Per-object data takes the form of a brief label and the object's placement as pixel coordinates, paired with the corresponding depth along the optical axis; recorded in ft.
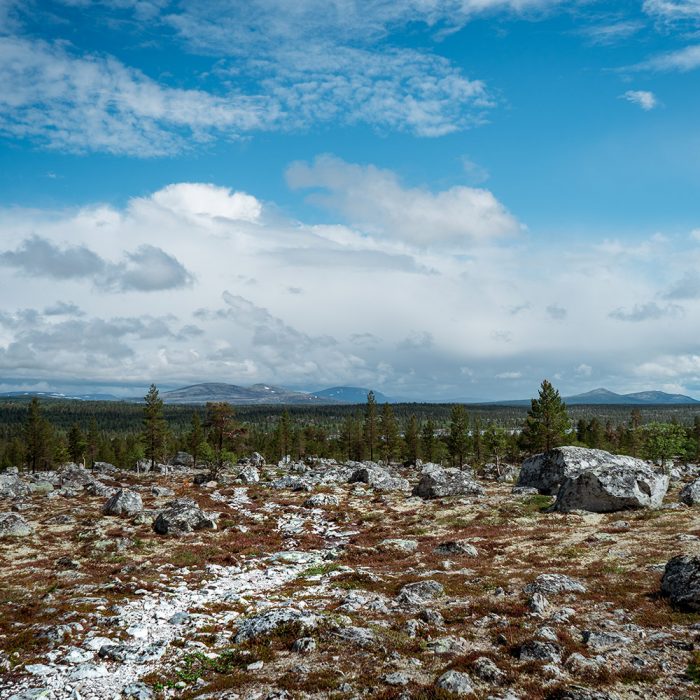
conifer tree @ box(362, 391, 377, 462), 394.32
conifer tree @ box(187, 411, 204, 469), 356.79
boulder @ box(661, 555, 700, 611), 55.26
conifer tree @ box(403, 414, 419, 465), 391.24
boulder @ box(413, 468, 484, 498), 189.26
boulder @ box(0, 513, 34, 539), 116.37
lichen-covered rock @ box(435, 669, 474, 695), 39.09
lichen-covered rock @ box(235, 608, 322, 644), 54.95
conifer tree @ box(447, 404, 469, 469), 329.93
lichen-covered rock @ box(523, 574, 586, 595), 66.69
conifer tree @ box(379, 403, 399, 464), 380.17
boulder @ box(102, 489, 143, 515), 146.30
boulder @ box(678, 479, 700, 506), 140.56
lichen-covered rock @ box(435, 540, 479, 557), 96.63
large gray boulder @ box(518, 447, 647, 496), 173.47
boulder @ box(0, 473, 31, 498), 185.35
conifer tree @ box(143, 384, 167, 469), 308.52
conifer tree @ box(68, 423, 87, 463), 365.40
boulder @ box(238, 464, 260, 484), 237.86
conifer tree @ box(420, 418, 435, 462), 391.69
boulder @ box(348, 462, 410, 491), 219.20
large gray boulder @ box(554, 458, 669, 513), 135.64
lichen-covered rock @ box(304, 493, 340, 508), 170.91
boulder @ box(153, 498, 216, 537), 122.21
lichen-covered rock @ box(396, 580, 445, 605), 67.57
